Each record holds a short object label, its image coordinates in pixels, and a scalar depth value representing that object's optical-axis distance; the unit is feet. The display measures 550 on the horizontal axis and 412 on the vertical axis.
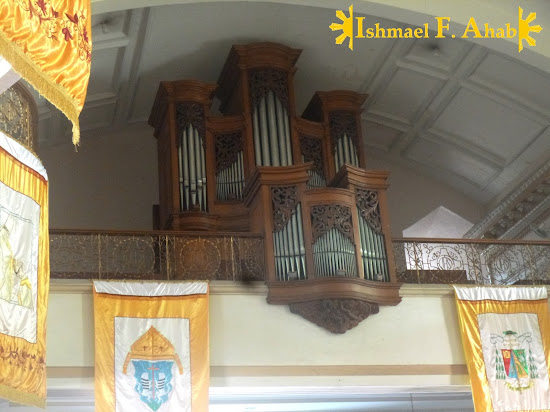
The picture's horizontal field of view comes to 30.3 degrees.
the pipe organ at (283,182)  38.73
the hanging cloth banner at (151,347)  35.68
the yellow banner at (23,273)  29.27
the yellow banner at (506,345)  38.91
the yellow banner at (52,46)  18.21
